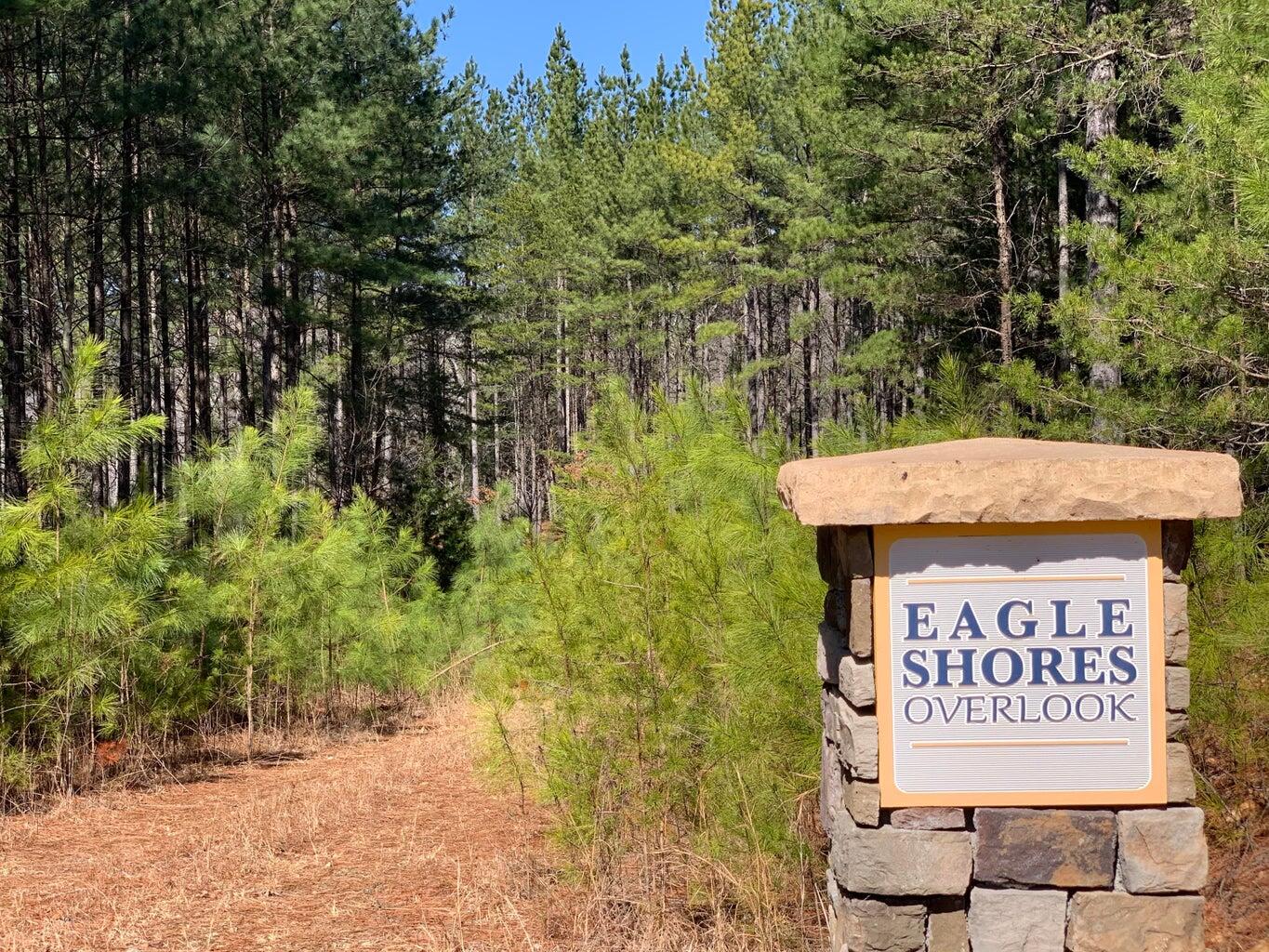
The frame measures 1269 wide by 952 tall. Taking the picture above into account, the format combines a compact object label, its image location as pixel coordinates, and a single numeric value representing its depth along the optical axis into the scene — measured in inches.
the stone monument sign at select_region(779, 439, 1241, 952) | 115.6
